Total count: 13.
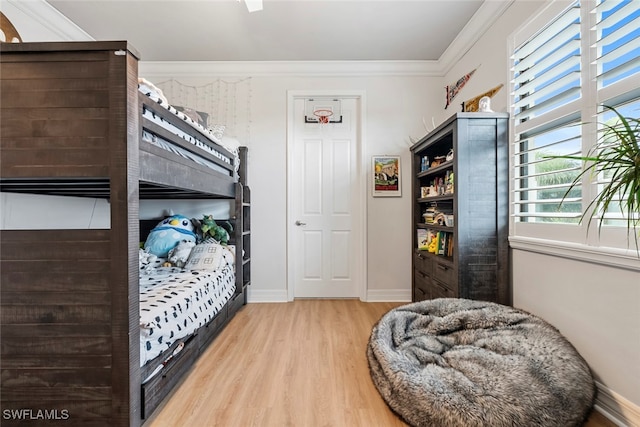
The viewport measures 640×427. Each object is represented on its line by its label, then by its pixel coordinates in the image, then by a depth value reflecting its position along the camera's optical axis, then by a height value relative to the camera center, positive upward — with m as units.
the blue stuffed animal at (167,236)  2.63 -0.20
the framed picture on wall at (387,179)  3.31 +0.38
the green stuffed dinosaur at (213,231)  2.89 -0.17
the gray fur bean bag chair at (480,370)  1.17 -0.75
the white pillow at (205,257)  2.40 -0.36
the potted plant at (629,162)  0.98 +0.17
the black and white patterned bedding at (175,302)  1.38 -0.52
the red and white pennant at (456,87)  2.73 +1.25
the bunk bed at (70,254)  1.15 -0.16
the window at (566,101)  1.35 +0.58
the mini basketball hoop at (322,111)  3.39 +1.18
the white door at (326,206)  3.39 +0.08
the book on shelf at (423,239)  2.90 -0.27
